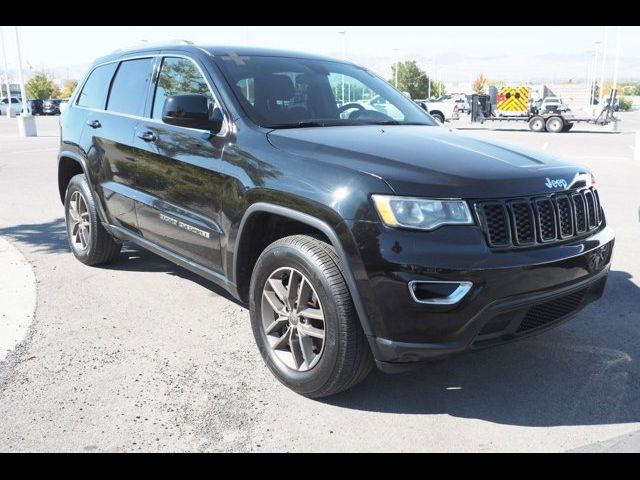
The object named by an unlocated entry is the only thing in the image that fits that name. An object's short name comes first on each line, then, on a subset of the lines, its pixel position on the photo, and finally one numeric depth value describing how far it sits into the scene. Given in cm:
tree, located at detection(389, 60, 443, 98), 8462
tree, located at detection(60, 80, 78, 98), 9168
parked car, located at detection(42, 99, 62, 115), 5250
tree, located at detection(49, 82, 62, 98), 8530
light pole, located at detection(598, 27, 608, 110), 3597
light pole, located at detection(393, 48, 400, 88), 8206
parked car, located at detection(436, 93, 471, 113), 4685
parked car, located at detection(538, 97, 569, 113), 2869
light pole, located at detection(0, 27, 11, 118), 3555
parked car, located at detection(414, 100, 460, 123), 3428
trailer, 2816
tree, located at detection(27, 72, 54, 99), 8050
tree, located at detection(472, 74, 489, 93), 9492
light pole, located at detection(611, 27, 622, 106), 3225
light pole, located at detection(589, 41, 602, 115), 5355
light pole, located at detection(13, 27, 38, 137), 2428
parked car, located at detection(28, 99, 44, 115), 5278
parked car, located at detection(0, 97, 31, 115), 4804
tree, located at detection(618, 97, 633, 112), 8544
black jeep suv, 293
